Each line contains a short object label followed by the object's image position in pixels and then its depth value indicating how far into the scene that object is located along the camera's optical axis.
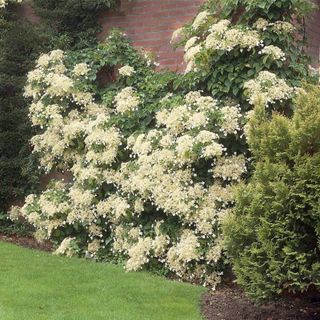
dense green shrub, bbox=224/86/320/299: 4.27
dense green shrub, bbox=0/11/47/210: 8.62
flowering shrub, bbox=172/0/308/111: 6.31
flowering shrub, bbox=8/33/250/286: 6.08
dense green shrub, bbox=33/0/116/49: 8.58
